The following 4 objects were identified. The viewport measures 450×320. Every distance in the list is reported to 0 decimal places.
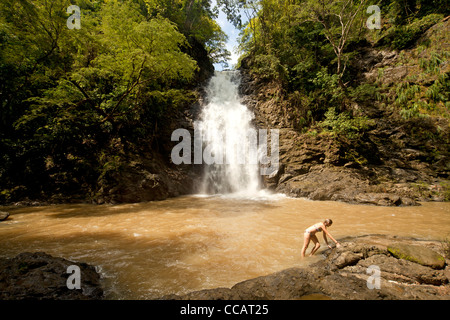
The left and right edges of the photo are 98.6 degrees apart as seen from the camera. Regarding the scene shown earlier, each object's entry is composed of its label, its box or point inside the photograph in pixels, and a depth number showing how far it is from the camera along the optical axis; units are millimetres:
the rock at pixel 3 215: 5880
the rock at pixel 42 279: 2246
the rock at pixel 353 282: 2236
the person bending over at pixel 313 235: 3848
